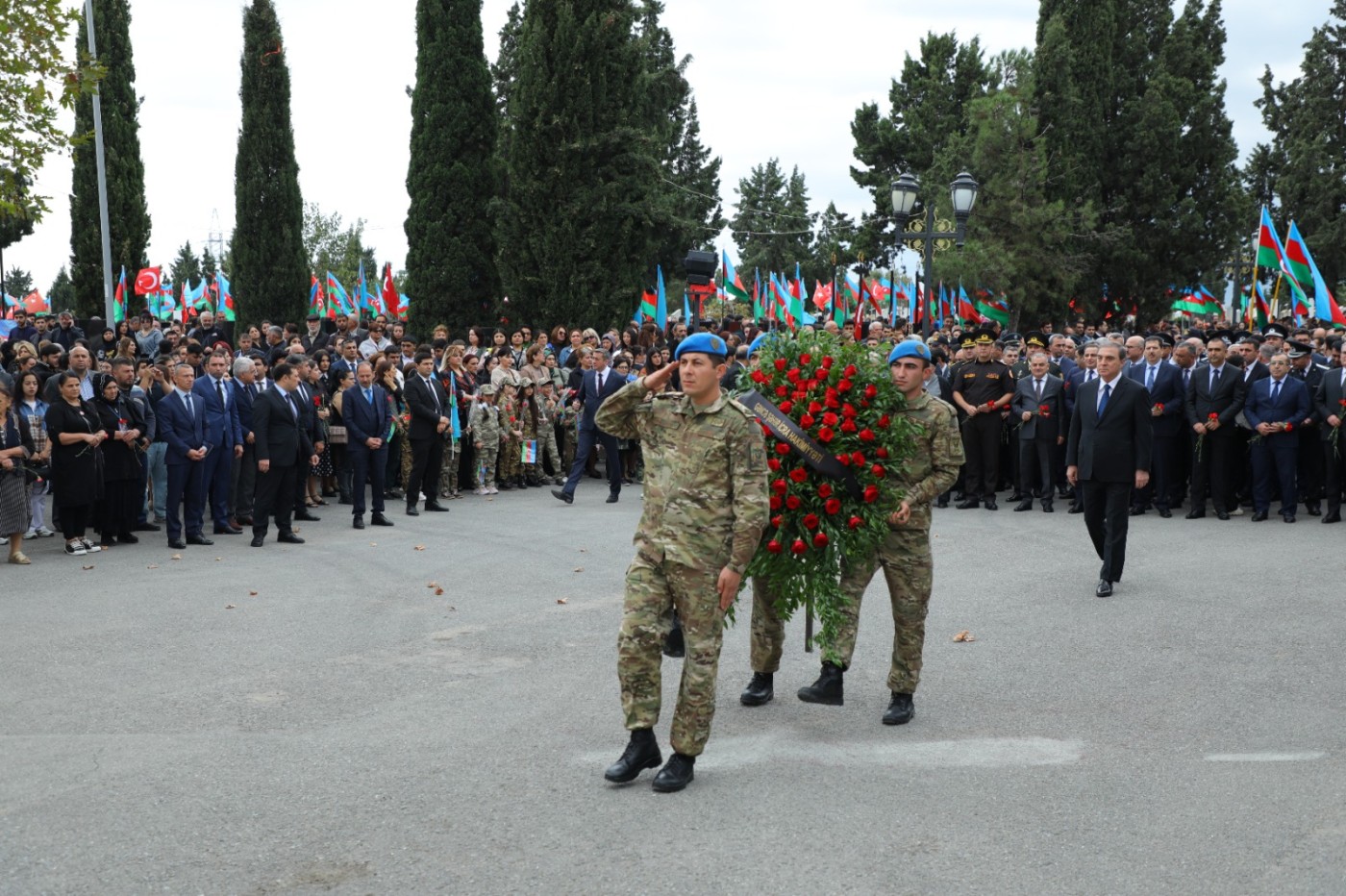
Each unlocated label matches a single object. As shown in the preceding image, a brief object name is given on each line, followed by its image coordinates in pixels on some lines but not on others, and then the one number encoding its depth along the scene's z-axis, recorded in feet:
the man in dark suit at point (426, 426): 50.14
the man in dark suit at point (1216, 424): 50.90
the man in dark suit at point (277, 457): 43.83
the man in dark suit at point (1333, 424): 48.80
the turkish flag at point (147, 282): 100.27
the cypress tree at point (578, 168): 101.55
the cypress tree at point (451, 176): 110.63
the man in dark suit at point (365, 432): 47.65
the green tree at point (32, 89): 46.33
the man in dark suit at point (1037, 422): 53.88
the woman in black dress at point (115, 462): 43.09
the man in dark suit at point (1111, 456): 34.45
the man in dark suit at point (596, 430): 55.52
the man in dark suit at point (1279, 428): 49.60
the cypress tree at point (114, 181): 116.88
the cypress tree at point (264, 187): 118.42
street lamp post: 64.39
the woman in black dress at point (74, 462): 41.16
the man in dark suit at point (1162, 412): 52.31
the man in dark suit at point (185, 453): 43.47
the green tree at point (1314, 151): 158.81
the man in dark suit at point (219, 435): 45.70
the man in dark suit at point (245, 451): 48.06
